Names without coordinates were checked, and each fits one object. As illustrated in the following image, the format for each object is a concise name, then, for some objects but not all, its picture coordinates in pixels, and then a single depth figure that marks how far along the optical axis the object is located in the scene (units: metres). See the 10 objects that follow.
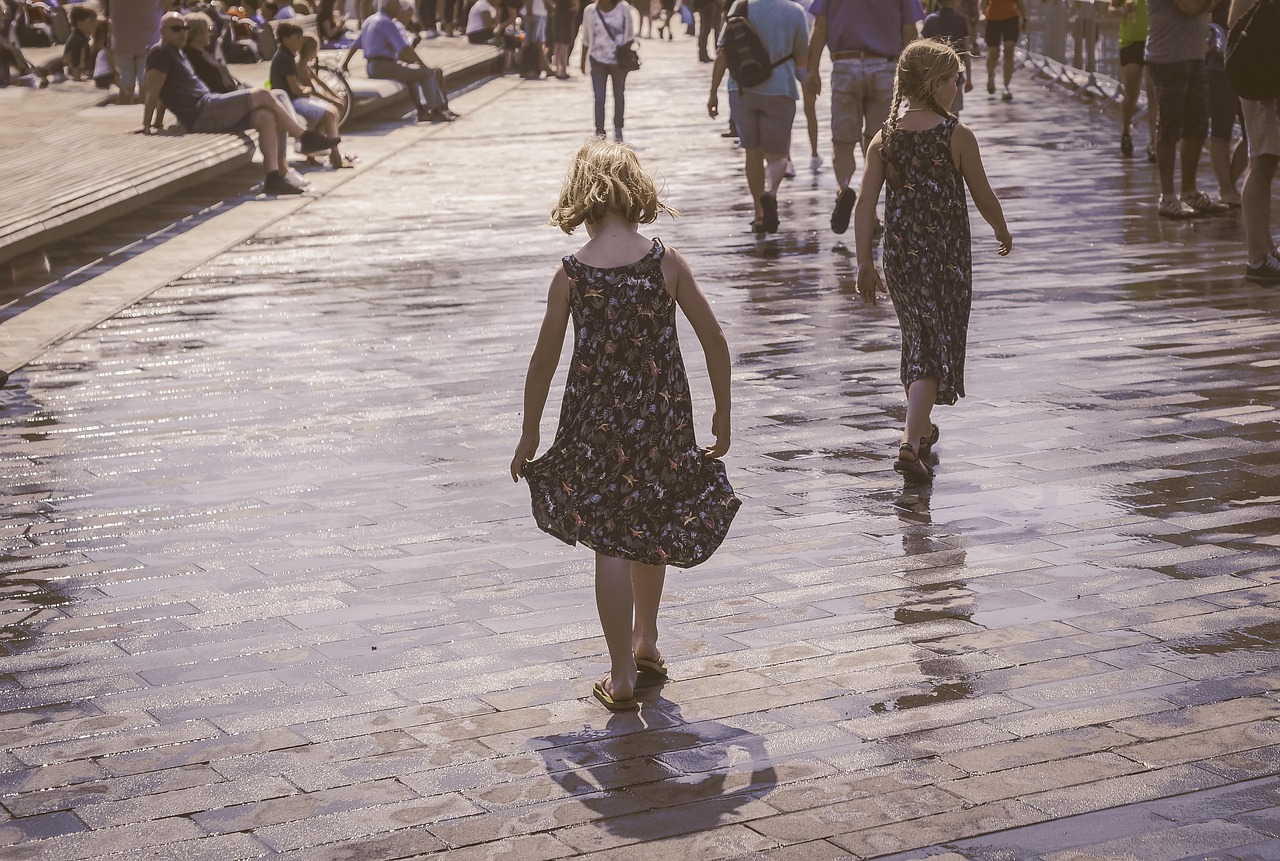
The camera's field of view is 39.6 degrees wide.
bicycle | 21.80
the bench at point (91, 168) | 12.05
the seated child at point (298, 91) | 18.84
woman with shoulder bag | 21.33
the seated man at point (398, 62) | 24.28
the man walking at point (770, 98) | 13.12
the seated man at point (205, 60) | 17.58
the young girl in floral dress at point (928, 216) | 6.94
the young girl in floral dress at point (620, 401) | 4.71
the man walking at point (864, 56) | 12.63
